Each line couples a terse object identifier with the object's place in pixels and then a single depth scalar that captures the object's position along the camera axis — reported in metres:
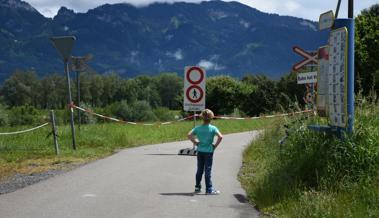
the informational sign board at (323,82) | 10.07
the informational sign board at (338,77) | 8.89
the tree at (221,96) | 71.62
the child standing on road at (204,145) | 10.37
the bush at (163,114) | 80.50
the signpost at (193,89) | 17.34
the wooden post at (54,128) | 16.38
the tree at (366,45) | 50.81
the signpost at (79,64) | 19.50
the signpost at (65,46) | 17.39
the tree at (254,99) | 71.44
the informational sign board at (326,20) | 9.69
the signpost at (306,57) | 16.96
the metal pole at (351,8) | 9.55
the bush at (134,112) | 83.38
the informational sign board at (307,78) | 15.82
